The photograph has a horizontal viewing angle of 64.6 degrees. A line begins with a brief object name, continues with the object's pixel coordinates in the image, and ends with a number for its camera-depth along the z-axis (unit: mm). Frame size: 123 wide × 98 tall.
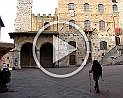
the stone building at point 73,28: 15290
